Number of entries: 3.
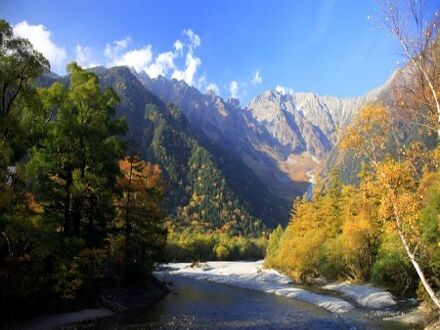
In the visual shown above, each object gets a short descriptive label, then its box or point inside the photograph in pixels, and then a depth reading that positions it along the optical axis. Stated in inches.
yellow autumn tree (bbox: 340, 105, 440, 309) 780.6
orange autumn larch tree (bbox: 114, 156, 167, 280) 1877.5
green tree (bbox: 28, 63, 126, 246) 1478.8
